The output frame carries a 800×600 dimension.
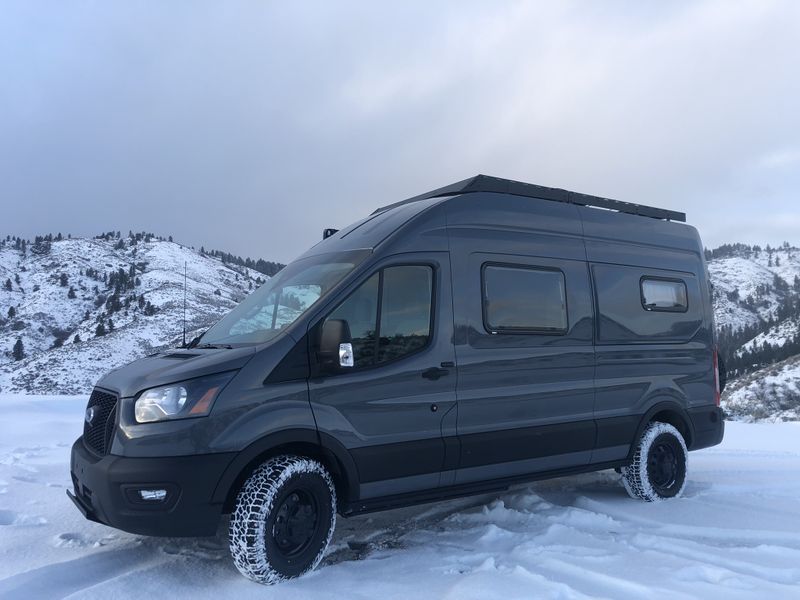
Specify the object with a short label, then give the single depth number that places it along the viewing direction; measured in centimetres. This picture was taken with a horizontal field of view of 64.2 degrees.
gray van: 382
